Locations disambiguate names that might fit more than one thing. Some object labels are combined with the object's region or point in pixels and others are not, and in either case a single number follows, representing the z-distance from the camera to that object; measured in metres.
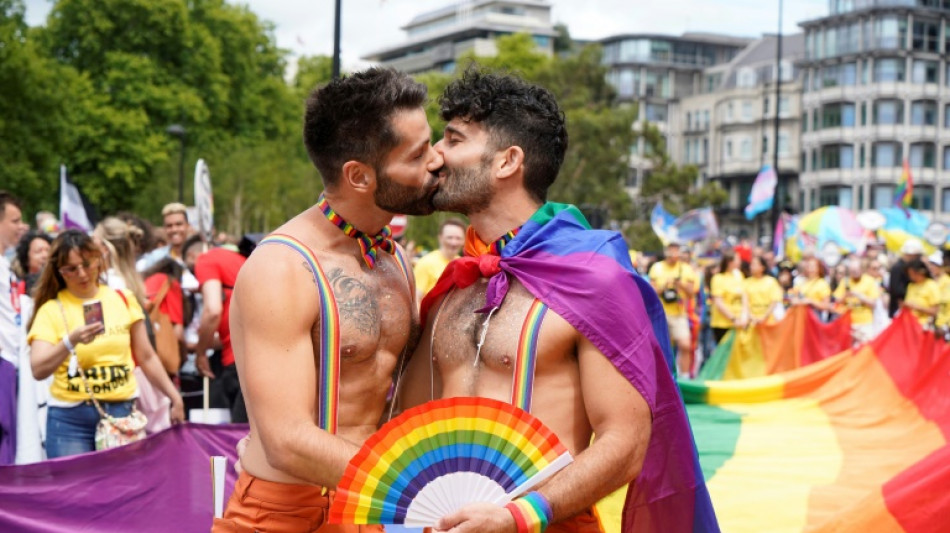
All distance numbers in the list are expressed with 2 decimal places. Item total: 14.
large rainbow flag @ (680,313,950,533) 5.75
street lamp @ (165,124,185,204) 33.41
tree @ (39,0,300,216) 41.50
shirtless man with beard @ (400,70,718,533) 3.27
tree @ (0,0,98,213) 34.19
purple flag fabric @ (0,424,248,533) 5.70
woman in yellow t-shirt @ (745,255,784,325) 16.31
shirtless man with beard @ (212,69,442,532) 3.36
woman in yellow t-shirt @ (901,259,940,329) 15.16
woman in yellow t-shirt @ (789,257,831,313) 17.93
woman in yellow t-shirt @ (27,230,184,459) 6.68
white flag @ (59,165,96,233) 13.43
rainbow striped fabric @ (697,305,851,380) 14.77
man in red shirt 8.05
